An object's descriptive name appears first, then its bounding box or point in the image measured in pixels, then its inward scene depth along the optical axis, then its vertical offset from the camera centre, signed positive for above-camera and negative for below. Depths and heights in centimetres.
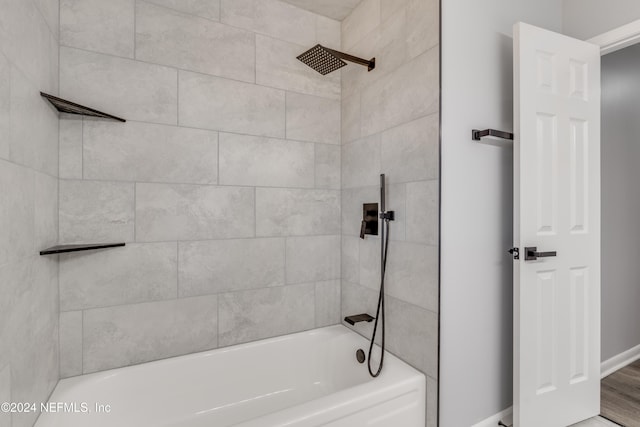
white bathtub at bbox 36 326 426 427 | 139 -91
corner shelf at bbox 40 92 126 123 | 132 +46
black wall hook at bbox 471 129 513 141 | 159 +40
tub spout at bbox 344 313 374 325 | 195 -64
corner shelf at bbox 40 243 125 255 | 133 -16
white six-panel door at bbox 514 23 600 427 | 164 -6
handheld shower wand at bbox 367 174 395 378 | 180 -22
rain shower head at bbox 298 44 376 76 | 179 +89
